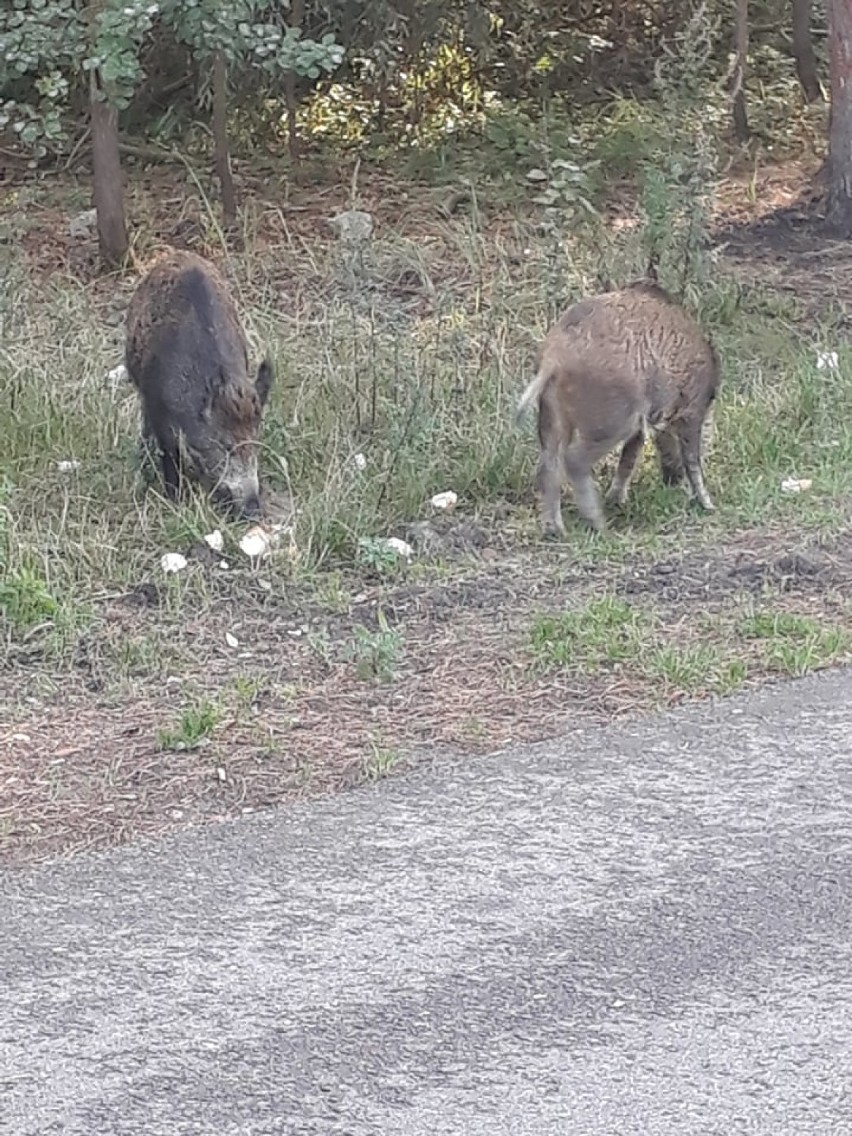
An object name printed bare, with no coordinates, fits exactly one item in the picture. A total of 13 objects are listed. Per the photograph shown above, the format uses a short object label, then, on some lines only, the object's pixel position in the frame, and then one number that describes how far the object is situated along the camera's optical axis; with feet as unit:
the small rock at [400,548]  25.13
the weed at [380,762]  18.21
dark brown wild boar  27.30
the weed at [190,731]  18.94
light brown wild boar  25.90
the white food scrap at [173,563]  24.26
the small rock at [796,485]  27.52
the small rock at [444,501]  27.30
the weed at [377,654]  20.86
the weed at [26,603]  22.46
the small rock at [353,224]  35.82
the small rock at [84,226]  42.34
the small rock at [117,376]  30.66
